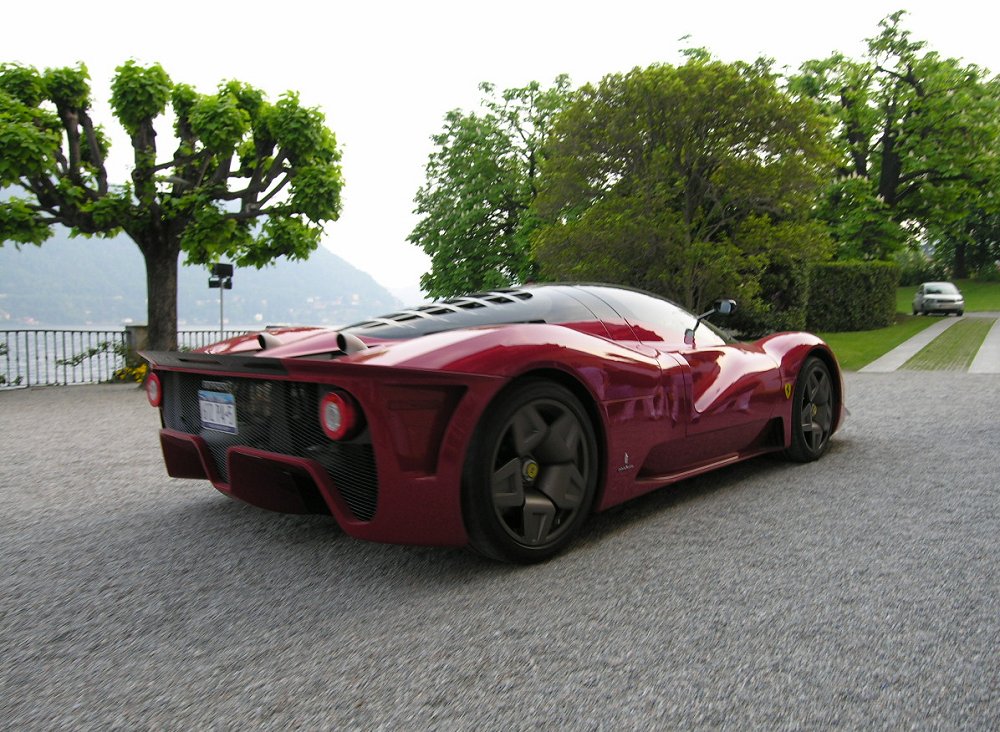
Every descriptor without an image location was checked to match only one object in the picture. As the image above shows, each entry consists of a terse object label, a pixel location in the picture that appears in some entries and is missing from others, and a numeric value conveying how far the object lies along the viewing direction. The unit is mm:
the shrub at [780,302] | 21203
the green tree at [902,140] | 31172
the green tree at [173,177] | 13031
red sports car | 2801
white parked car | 31188
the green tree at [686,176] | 16047
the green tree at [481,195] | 29875
